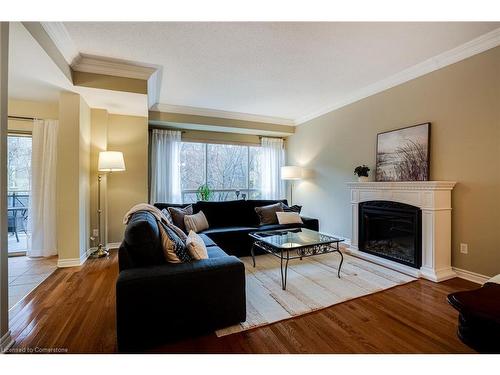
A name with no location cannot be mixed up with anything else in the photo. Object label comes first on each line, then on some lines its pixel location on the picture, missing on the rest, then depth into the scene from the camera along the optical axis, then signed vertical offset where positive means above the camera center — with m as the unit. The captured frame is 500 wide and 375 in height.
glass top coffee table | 2.59 -0.64
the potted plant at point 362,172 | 3.61 +0.27
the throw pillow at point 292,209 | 4.34 -0.38
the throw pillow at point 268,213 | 4.12 -0.44
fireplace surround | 2.65 -0.43
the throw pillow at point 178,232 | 2.32 -0.45
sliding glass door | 3.59 +0.06
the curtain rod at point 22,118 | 3.41 +1.06
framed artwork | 2.98 +0.49
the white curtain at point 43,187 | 3.48 +0.03
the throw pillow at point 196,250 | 1.85 -0.50
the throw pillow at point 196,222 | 3.48 -0.52
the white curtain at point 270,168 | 5.73 +0.52
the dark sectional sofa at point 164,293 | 1.49 -0.73
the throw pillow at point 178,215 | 3.49 -0.41
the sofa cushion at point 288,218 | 4.02 -0.51
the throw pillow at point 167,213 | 3.34 -0.37
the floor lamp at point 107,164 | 3.40 +0.38
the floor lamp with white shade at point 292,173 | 5.00 +0.35
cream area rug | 1.98 -1.05
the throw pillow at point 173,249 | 1.78 -0.48
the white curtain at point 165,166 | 4.69 +0.47
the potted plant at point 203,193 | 5.10 -0.09
